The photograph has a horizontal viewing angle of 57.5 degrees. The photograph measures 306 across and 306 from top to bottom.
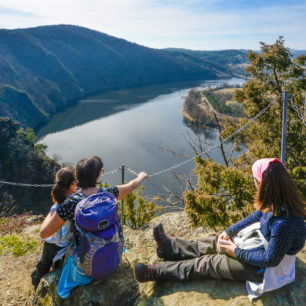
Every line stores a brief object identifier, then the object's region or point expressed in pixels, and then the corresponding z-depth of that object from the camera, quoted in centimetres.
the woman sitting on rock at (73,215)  225
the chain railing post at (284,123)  335
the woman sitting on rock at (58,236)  236
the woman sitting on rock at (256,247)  193
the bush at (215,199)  526
